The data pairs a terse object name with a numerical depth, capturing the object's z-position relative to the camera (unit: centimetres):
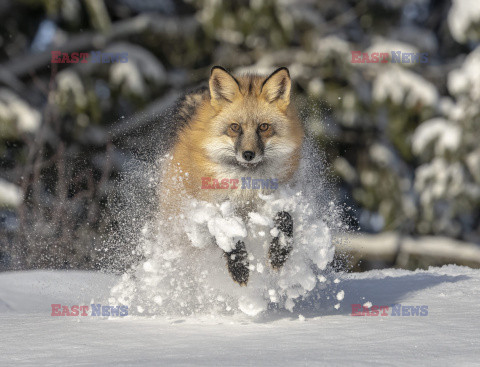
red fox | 805
